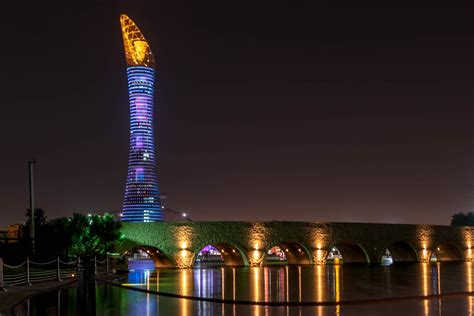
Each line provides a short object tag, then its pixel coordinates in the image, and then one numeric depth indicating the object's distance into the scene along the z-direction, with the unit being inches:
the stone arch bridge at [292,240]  2124.8
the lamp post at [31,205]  1331.2
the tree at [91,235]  1891.0
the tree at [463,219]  4886.8
